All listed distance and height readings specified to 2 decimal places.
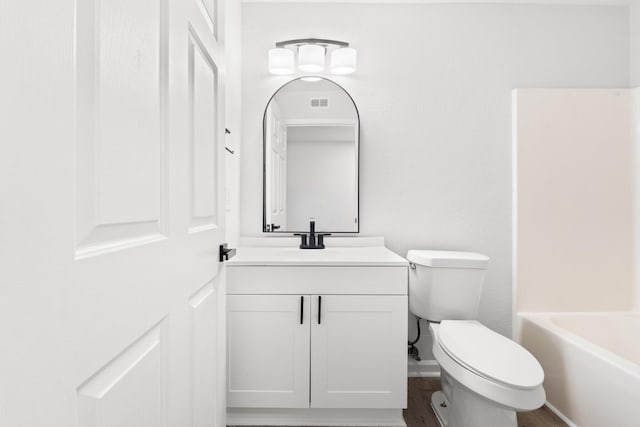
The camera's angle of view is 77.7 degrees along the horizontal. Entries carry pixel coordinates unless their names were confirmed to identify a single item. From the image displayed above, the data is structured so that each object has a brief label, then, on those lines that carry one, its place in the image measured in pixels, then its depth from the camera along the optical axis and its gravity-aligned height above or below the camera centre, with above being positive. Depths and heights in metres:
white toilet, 1.46 -0.60
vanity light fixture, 2.34 +0.89
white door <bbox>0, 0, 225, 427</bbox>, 0.35 -0.01
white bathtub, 1.59 -0.73
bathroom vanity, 1.85 -0.59
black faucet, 2.33 -0.19
